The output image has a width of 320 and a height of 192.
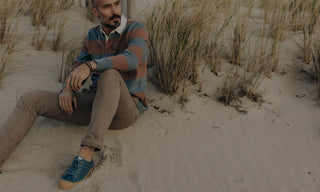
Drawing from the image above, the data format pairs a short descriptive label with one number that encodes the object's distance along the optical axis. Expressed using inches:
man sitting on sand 84.2
